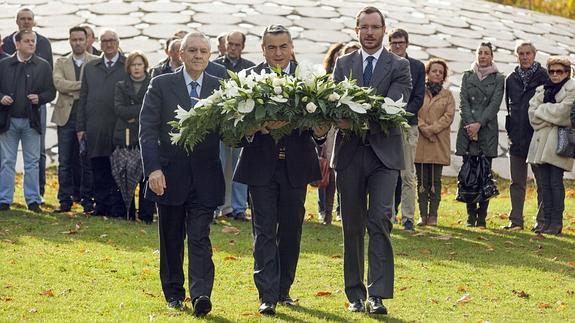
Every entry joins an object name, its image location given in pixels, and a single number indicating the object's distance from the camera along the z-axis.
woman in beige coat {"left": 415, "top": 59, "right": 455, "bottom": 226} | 14.63
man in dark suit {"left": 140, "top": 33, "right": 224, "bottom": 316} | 8.93
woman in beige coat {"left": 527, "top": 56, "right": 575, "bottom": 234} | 13.98
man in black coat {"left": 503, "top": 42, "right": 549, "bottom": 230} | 14.55
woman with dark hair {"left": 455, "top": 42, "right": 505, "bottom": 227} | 14.58
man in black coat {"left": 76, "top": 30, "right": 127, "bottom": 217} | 14.47
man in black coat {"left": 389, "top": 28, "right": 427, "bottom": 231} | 13.78
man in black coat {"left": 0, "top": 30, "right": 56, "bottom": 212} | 14.62
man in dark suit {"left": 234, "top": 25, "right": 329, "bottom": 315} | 9.02
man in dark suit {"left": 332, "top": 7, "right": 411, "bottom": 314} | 8.94
